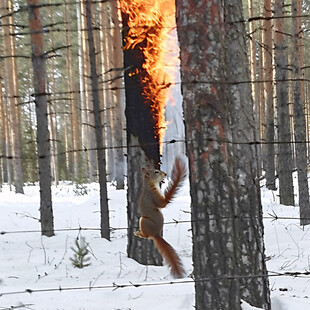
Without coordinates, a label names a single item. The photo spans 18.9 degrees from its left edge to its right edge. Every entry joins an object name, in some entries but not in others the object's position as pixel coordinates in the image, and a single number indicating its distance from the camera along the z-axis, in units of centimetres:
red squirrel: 695
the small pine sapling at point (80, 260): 1397
